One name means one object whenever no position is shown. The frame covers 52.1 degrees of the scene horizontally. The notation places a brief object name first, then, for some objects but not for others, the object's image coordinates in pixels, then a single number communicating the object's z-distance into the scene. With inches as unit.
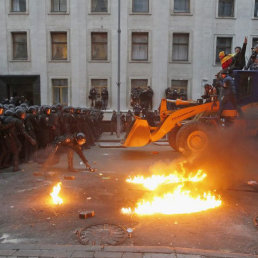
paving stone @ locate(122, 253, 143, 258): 130.6
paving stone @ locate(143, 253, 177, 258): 130.3
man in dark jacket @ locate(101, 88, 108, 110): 866.1
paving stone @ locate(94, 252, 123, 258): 131.0
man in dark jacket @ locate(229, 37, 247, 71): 388.3
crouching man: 290.4
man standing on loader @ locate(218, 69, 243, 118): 351.9
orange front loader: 405.4
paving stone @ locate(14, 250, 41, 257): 131.8
